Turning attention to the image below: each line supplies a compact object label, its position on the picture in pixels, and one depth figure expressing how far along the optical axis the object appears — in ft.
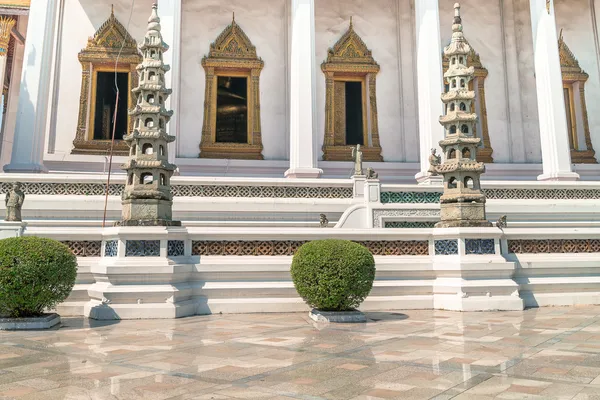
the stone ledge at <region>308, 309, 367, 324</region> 22.48
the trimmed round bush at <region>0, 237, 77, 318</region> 20.26
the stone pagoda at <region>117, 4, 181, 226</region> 26.53
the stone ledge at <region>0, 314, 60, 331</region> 20.68
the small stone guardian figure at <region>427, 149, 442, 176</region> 38.96
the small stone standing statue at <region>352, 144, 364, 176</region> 46.65
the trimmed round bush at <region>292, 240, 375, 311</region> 22.18
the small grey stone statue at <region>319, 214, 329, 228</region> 38.12
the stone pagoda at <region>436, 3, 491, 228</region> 29.04
